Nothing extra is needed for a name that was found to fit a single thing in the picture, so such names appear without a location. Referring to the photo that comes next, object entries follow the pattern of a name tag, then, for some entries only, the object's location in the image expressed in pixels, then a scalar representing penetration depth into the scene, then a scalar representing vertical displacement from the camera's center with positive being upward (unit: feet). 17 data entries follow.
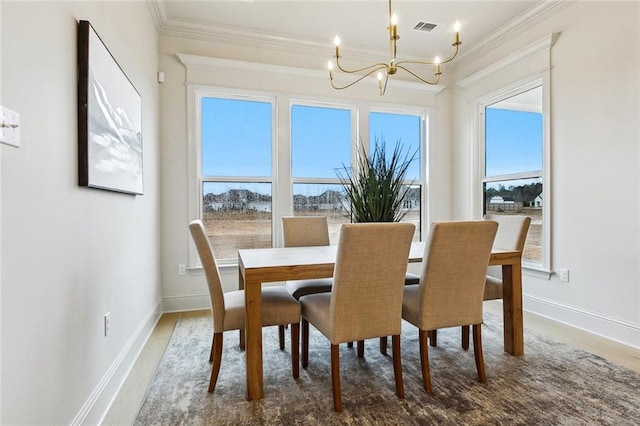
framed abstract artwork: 4.97 +1.58
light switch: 3.16 +0.81
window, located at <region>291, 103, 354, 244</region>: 12.89 +2.05
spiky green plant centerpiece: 7.84 +0.36
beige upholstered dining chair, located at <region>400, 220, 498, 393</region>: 6.14 -1.32
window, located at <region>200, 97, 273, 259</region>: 11.94 +1.36
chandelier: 6.51 +3.40
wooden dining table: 6.01 -1.27
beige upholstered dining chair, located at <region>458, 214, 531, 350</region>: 8.13 -0.75
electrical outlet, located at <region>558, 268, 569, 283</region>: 9.81 -1.89
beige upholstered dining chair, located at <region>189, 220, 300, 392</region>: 6.15 -1.91
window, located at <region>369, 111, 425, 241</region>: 14.12 +2.90
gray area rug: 5.46 -3.34
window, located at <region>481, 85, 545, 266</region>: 10.95 +1.75
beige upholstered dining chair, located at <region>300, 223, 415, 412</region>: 5.47 -1.33
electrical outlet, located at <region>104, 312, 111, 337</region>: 5.93 -2.00
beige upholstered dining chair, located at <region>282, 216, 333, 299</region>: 9.94 -0.63
